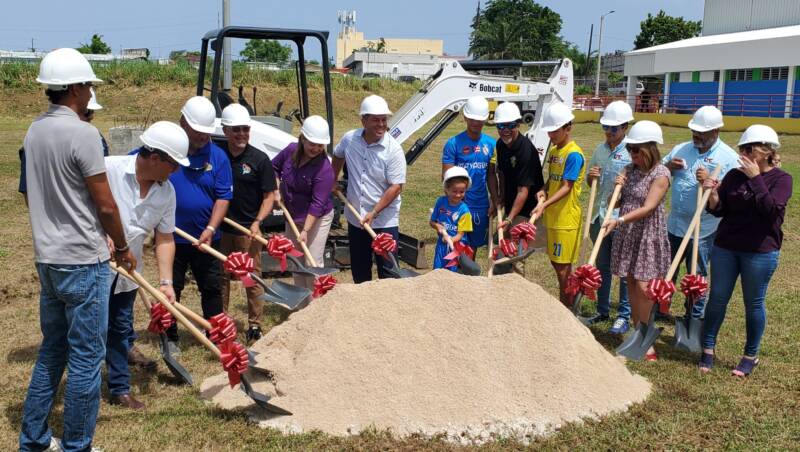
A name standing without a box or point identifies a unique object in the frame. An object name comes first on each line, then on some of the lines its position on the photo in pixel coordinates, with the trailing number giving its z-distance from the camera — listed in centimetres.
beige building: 11669
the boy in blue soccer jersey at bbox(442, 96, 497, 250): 594
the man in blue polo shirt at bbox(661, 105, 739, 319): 530
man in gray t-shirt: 309
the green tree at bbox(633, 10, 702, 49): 5872
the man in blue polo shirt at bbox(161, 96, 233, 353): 491
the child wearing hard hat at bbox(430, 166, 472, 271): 559
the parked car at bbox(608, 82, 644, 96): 4378
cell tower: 11019
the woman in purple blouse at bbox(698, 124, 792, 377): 461
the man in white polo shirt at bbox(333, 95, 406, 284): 546
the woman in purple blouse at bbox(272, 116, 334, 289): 542
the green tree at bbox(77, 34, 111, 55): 5962
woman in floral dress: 499
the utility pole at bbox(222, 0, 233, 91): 1087
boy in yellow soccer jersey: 560
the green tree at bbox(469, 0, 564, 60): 6675
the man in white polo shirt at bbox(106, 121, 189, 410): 379
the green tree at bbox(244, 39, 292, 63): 9356
